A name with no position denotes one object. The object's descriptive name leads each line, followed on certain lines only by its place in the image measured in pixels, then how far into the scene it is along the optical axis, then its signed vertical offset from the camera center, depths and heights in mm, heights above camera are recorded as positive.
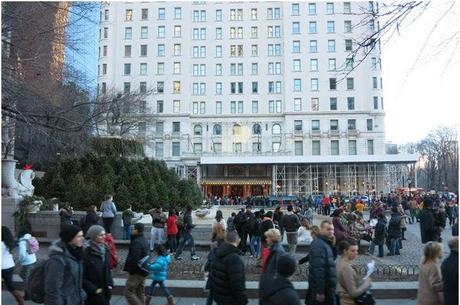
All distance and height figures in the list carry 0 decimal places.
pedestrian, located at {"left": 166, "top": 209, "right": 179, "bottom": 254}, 14617 -1459
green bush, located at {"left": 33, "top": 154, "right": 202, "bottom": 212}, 21266 -14
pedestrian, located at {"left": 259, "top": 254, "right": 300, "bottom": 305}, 4852 -1150
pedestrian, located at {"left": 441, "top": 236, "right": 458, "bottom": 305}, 5129 -1107
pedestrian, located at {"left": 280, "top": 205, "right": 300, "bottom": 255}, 14086 -1475
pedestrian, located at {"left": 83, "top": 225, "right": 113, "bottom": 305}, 5863 -1157
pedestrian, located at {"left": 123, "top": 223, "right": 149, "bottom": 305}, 7230 -1420
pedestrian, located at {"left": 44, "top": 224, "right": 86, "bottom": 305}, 5012 -996
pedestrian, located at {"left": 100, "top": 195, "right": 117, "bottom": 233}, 15625 -994
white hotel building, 69312 +16160
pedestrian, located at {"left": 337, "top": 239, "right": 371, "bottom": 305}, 5680 -1231
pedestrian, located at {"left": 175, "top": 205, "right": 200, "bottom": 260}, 14066 -1689
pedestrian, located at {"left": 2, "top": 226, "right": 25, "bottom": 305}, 7730 -1401
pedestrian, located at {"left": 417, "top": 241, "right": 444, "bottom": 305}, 5496 -1180
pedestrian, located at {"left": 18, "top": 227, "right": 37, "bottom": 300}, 8711 -1407
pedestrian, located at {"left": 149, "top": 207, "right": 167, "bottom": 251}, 14083 -1466
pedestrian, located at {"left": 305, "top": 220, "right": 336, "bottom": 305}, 6039 -1240
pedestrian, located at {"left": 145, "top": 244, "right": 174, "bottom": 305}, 8125 -1535
